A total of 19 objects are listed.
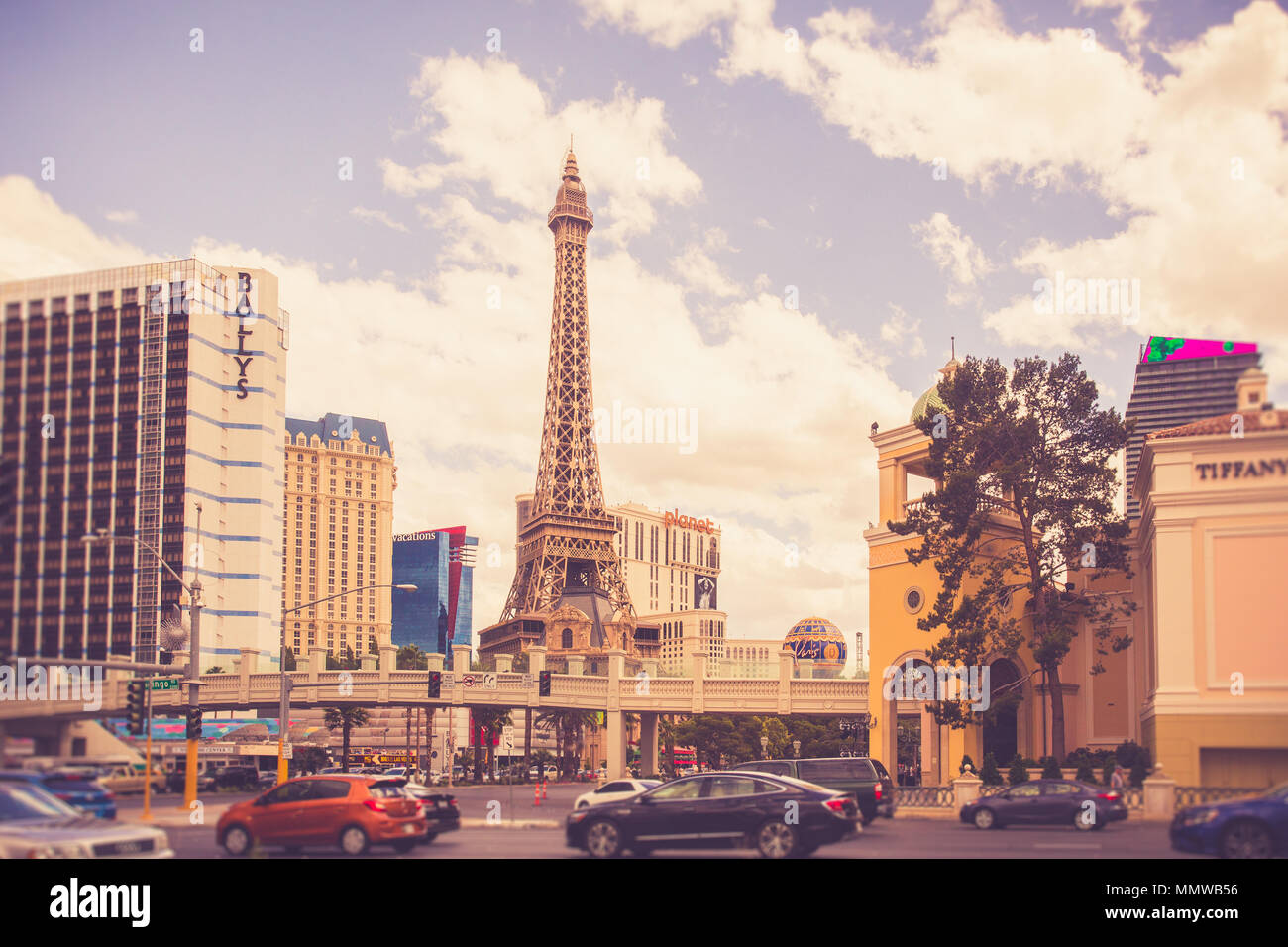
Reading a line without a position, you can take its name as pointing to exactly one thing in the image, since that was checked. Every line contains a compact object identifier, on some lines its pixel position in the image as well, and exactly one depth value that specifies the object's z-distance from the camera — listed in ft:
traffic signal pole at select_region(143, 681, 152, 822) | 96.71
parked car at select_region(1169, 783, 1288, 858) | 69.15
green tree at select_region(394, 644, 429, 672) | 339.36
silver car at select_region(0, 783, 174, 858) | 60.39
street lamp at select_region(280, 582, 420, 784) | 135.25
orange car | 80.02
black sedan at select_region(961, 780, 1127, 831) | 98.17
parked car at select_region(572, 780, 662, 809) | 110.52
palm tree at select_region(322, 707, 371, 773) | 305.75
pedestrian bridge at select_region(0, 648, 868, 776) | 183.21
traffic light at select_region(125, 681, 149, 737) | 104.37
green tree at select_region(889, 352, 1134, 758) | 145.07
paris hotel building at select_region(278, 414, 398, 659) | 643.86
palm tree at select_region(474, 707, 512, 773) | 244.38
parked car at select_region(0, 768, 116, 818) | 82.02
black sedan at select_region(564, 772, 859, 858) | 75.41
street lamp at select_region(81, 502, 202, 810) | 109.50
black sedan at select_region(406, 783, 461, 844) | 87.92
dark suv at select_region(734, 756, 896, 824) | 112.06
